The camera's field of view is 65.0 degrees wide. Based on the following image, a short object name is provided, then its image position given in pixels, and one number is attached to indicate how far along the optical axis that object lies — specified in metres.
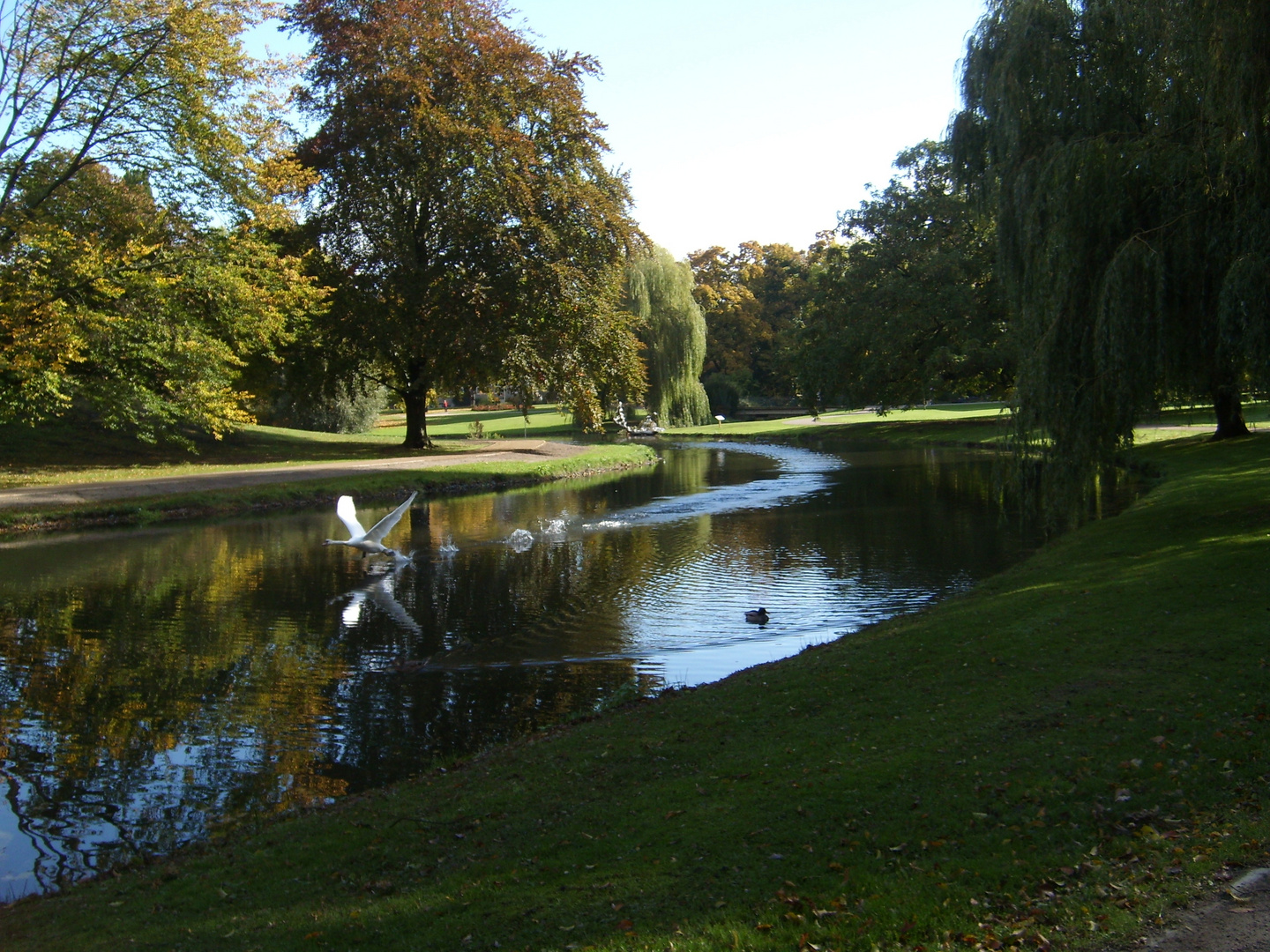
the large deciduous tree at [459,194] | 34.84
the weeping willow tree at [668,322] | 55.69
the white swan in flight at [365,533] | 16.80
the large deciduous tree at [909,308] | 40.53
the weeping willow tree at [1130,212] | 10.72
